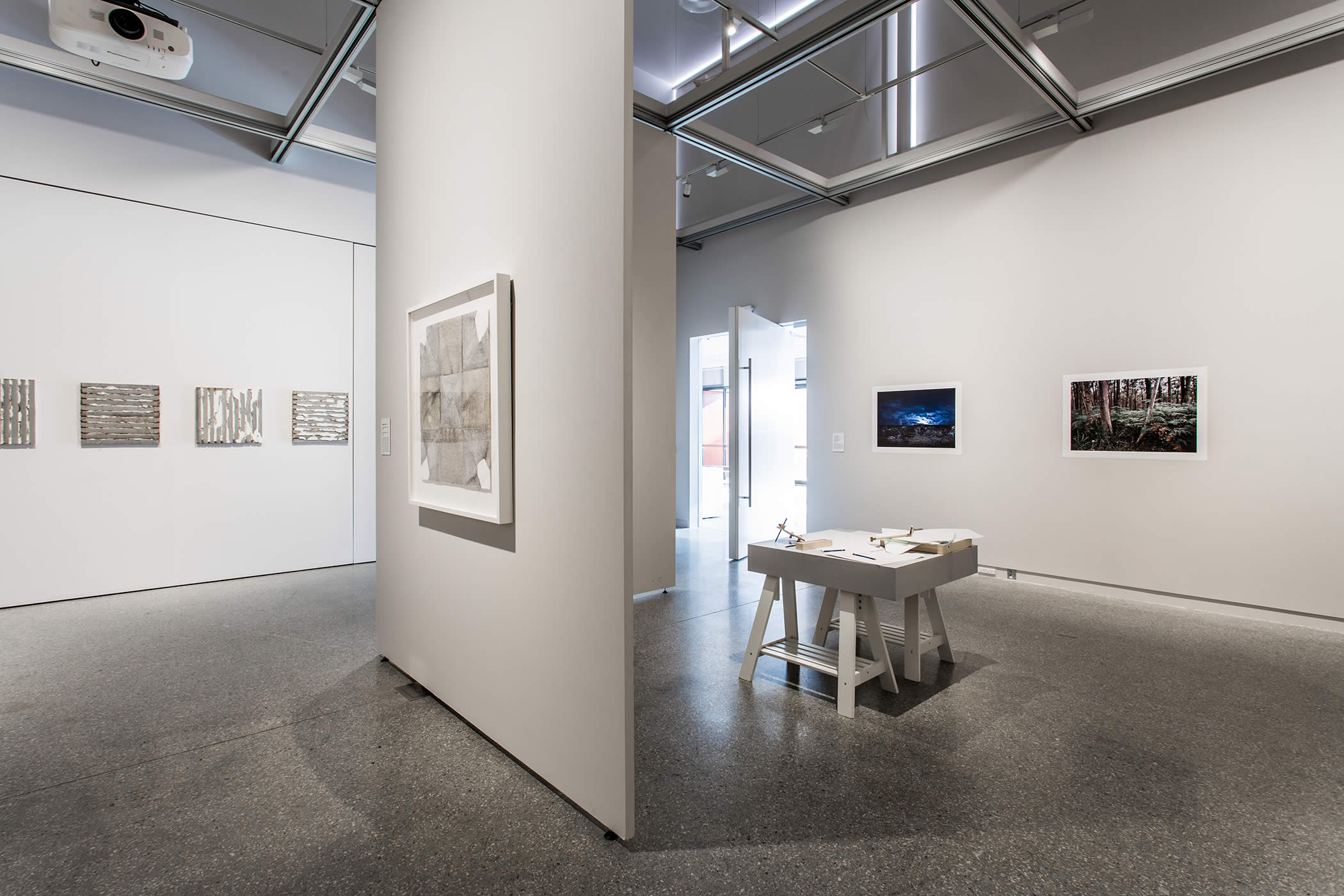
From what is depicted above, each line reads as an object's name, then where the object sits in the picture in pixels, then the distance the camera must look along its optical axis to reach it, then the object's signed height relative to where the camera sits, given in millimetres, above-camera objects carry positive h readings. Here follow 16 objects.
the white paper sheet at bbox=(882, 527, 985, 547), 3426 -522
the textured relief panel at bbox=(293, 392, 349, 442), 6125 +238
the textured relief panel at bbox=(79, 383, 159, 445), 5117 +223
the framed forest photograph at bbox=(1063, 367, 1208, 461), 4742 +207
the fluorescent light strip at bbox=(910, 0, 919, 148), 6070 +3537
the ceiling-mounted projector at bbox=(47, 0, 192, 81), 3605 +2375
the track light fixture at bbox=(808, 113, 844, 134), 6117 +3071
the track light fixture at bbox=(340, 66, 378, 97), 5156 +2956
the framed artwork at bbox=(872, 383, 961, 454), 6074 +223
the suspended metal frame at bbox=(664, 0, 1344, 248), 4004 +2632
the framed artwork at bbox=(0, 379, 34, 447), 4809 +213
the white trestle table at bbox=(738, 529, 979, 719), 2980 -798
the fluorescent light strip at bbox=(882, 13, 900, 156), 6195 +3617
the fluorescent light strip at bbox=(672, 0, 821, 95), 6695 +4546
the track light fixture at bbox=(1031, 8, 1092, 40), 4586 +3049
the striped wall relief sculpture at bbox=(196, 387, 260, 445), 5629 +225
